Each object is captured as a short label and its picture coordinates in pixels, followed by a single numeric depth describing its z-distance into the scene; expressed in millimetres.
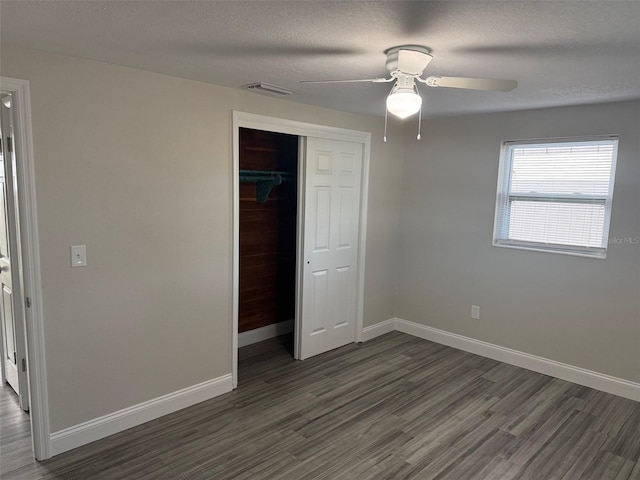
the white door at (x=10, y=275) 2527
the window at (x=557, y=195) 3557
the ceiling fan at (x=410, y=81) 2018
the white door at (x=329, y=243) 3941
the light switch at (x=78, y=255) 2553
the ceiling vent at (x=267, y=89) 3000
